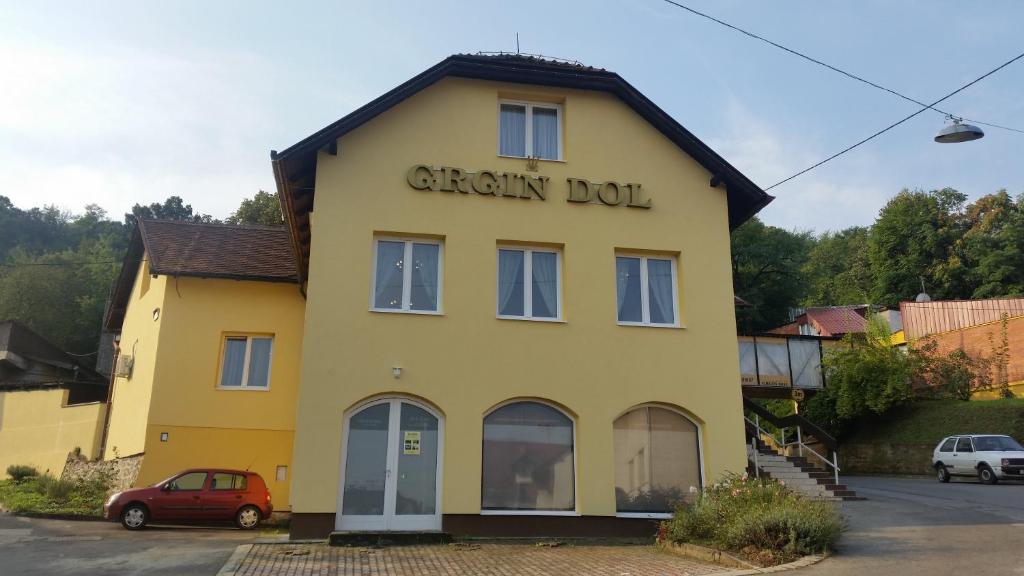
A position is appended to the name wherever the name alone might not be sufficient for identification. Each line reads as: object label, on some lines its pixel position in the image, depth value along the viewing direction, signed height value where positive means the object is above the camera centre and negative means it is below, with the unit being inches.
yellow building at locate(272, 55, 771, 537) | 509.0 +115.8
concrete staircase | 669.9 -7.3
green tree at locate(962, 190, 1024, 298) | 1825.8 +562.1
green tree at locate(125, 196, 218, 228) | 2417.6 +835.1
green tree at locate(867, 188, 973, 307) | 1973.4 +619.0
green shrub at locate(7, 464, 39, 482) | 984.9 -16.4
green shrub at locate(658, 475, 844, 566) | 394.6 -30.8
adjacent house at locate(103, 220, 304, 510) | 714.2 +95.3
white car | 867.4 +14.4
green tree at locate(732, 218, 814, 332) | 1914.4 +504.6
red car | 621.0 -33.0
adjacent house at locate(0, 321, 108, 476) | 945.5 +52.6
